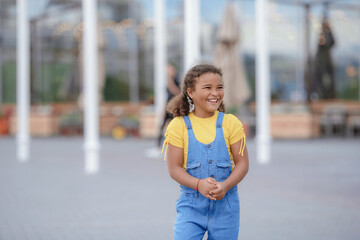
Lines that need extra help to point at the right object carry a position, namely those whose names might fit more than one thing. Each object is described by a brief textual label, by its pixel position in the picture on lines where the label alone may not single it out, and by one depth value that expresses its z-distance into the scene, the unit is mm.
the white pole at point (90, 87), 13869
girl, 4212
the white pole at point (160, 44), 21116
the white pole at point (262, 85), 15465
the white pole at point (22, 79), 17416
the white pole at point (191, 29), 13810
